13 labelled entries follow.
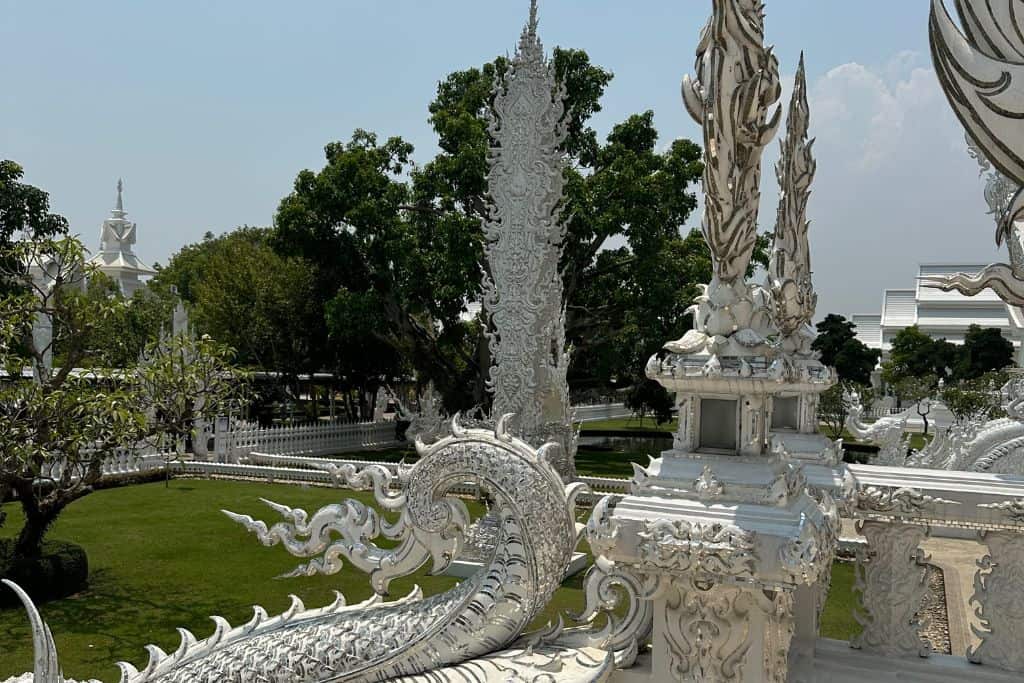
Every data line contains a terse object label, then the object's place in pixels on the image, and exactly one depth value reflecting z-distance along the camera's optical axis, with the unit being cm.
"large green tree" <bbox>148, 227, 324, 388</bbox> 2002
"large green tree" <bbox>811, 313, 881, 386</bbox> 3259
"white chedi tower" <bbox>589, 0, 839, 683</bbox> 248
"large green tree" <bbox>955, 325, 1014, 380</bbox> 2897
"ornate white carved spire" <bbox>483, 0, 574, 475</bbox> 973
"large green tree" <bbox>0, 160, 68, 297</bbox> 1132
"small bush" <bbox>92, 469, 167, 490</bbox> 1252
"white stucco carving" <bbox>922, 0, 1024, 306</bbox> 177
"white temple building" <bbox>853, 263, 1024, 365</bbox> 4041
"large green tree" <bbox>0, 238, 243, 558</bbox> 626
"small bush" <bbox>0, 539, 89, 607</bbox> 700
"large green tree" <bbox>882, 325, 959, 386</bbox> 3034
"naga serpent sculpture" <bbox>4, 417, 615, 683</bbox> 291
